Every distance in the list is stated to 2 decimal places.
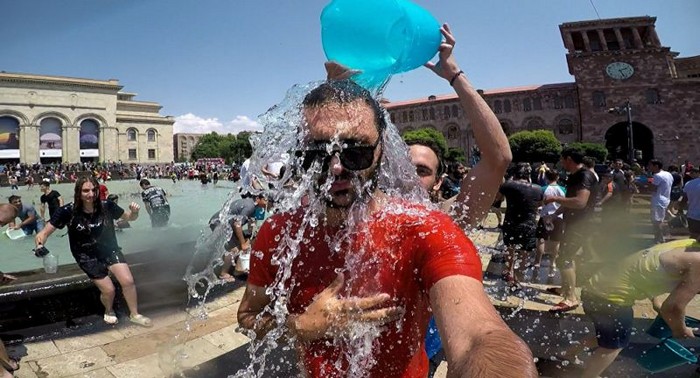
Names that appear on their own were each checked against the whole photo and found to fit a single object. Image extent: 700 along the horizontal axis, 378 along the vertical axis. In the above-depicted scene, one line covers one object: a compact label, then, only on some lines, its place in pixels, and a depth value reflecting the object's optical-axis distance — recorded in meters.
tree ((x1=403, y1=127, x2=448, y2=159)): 52.09
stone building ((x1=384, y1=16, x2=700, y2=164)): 44.65
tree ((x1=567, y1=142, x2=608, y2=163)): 42.73
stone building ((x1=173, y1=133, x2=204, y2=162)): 142.62
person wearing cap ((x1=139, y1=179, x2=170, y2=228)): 10.40
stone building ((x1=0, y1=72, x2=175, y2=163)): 61.59
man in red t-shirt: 1.39
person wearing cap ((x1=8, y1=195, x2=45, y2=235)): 9.71
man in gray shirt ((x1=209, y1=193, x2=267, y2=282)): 6.98
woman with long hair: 5.01
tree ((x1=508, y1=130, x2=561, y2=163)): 47.78
